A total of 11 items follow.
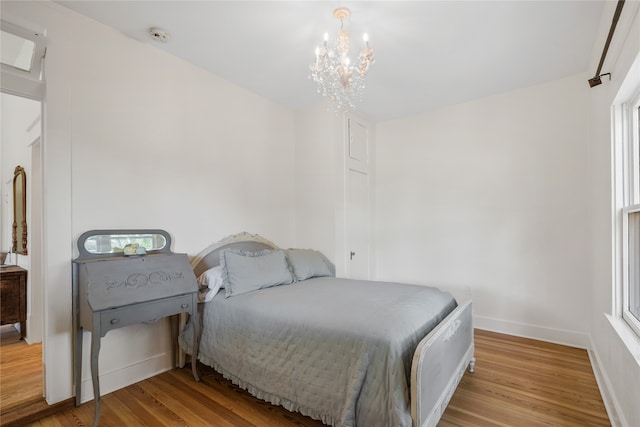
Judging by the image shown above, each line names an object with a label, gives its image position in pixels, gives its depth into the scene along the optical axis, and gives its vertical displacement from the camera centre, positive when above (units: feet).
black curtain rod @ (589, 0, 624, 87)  5.55 +3.58
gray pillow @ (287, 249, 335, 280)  9.98 -1.68
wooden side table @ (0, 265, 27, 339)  10.23 -2.82
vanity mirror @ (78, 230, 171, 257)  7.20 -0.71
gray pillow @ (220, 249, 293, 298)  8.10 -1.61
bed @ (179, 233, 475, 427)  5.05 -2.47
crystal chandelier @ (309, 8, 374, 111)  6.73 +3.39
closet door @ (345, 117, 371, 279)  12.71 +0.57
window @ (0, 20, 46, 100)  6.42 +3.29
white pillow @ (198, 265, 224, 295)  8.03 -1.74
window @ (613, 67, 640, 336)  6.18 +0.37
